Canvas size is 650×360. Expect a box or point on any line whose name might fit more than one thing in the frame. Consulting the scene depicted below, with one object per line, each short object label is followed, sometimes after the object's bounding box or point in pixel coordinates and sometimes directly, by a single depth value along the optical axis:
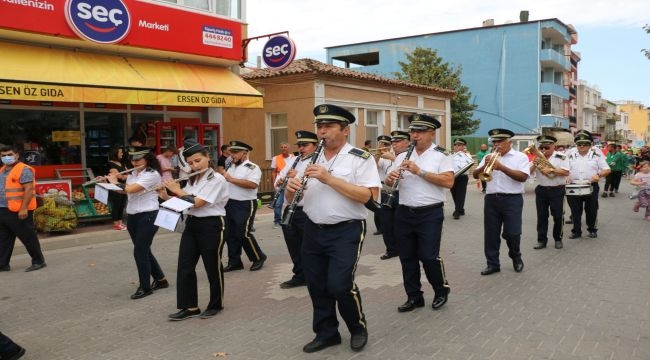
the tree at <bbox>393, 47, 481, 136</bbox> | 33.22
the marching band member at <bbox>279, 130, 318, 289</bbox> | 6.70
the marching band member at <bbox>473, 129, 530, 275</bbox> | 7.00
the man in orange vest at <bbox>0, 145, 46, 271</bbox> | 7.73
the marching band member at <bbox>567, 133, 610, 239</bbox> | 9.71
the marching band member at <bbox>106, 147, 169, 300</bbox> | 6.11
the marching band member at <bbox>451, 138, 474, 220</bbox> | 12.93
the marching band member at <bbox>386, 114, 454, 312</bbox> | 5.35
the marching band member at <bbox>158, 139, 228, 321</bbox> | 5.28
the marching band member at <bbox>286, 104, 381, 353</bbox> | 4.22
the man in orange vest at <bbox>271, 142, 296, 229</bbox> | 11.82
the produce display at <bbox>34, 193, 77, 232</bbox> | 10.11
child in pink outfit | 12.45
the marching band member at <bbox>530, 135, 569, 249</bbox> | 8.81
